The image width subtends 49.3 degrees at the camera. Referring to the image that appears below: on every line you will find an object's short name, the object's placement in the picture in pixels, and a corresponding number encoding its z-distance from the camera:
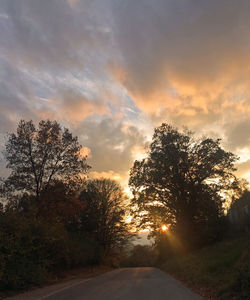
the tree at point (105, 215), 40.34
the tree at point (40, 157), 22.16
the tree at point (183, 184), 28.31
